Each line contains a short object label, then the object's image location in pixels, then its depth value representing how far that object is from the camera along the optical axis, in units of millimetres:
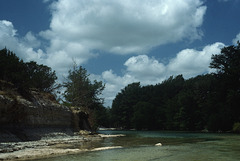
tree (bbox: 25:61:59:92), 30994
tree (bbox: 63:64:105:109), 47625
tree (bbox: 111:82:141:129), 114250
